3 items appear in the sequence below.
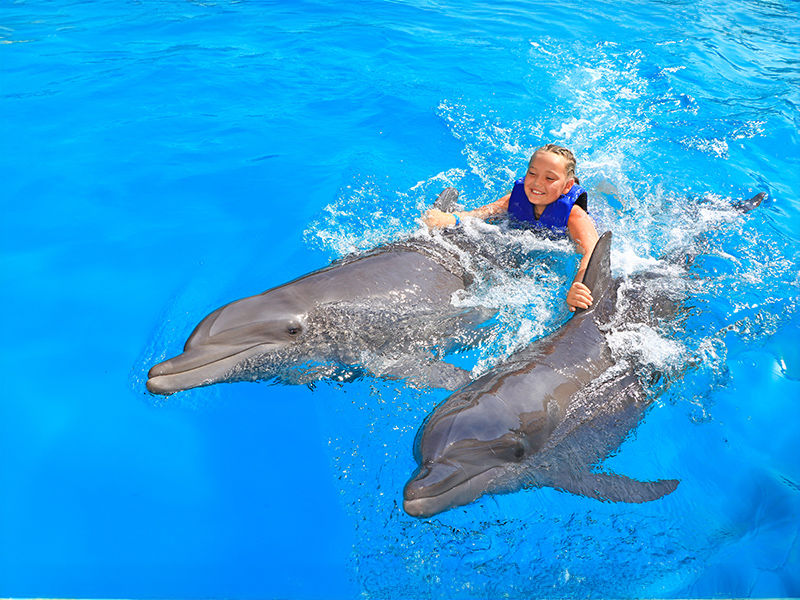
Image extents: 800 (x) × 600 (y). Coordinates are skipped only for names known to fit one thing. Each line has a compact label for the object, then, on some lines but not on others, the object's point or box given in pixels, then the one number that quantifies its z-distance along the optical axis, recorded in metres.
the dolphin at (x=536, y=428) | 3.88
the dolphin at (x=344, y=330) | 4.76
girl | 6.55
